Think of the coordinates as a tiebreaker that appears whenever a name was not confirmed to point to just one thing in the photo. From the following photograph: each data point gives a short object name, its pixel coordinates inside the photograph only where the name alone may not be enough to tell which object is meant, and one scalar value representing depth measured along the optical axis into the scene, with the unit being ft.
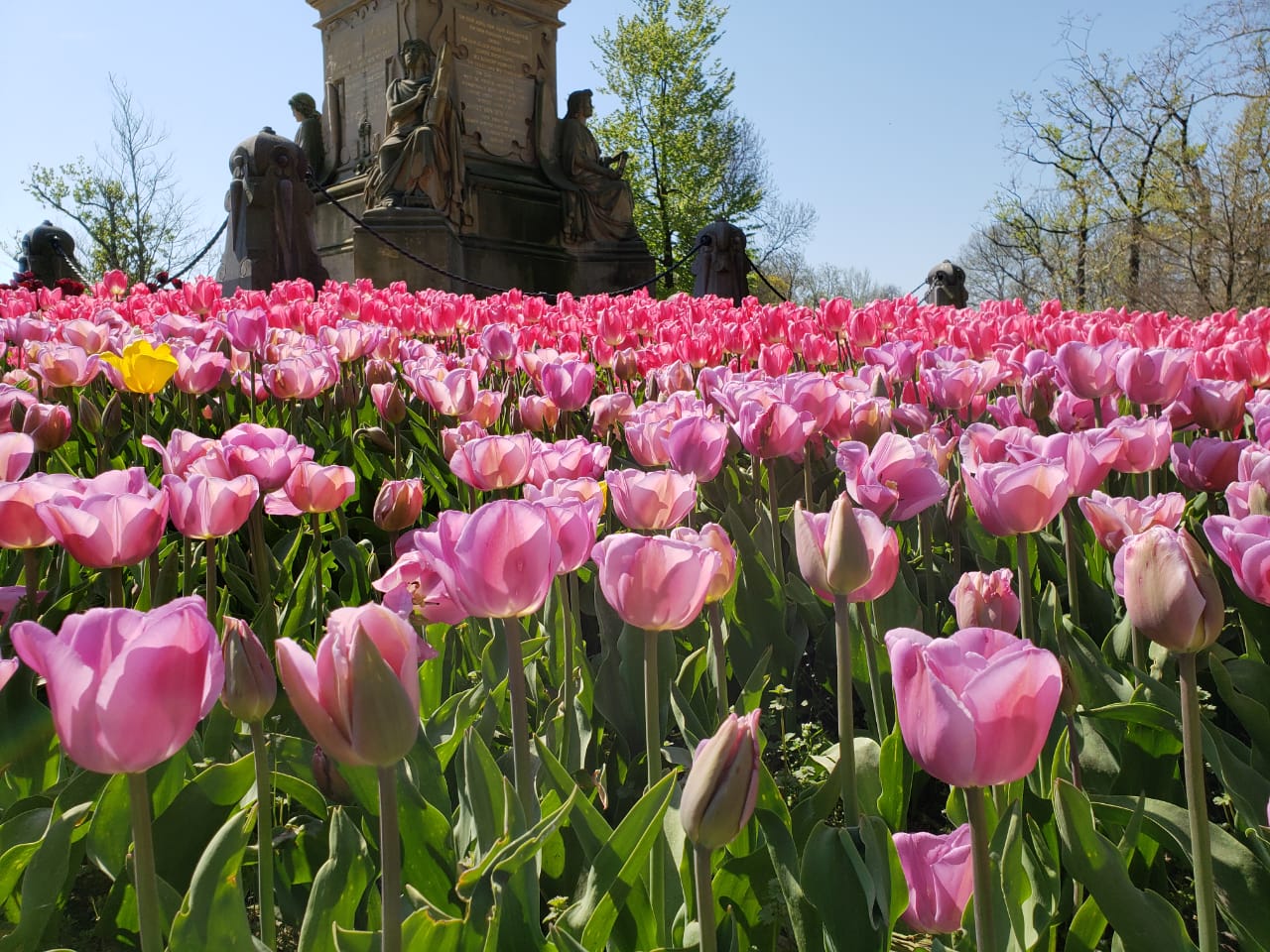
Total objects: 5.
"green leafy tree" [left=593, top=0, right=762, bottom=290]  107.96
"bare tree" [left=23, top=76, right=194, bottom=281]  108.99
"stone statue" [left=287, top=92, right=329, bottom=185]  57.57
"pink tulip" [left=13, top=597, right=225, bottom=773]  2.25
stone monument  50.75
